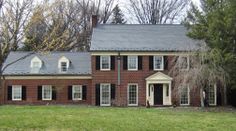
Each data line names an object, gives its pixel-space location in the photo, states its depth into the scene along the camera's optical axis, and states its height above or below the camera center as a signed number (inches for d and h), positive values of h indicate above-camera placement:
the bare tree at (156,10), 2662.4 +324.0
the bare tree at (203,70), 1465.3 -0.4
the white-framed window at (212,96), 1797.5 -96.8
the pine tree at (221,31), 1462.8 +118.9
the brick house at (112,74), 1791.3 -16.6
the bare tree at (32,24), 735.7 +68.0
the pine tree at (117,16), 2800.4 +305.5
